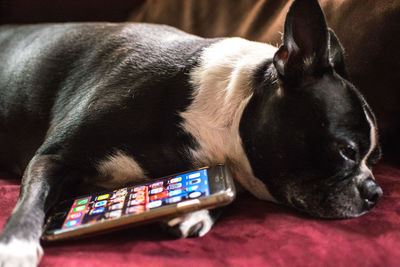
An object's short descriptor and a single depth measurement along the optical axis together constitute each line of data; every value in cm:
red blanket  42
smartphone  45
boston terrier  50
